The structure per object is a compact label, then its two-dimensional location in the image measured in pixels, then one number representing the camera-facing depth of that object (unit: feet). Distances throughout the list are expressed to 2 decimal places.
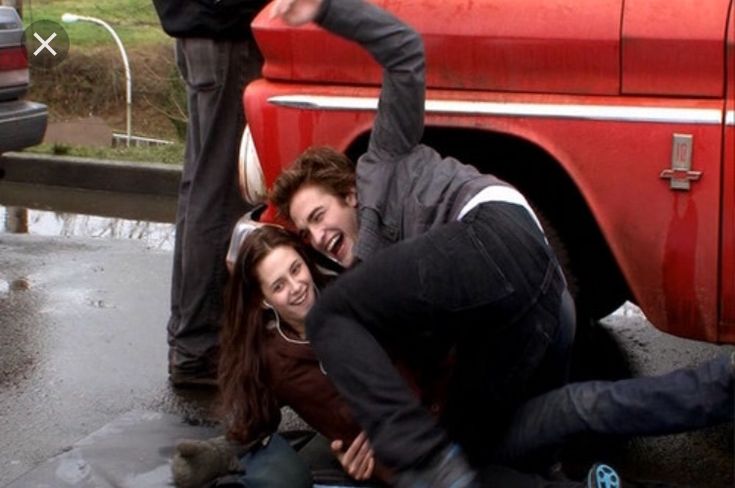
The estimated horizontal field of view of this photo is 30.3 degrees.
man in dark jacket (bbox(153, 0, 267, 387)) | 13.62
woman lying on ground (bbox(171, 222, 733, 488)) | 10.43
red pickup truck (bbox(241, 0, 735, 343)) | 11.00
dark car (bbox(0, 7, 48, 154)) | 23.62
